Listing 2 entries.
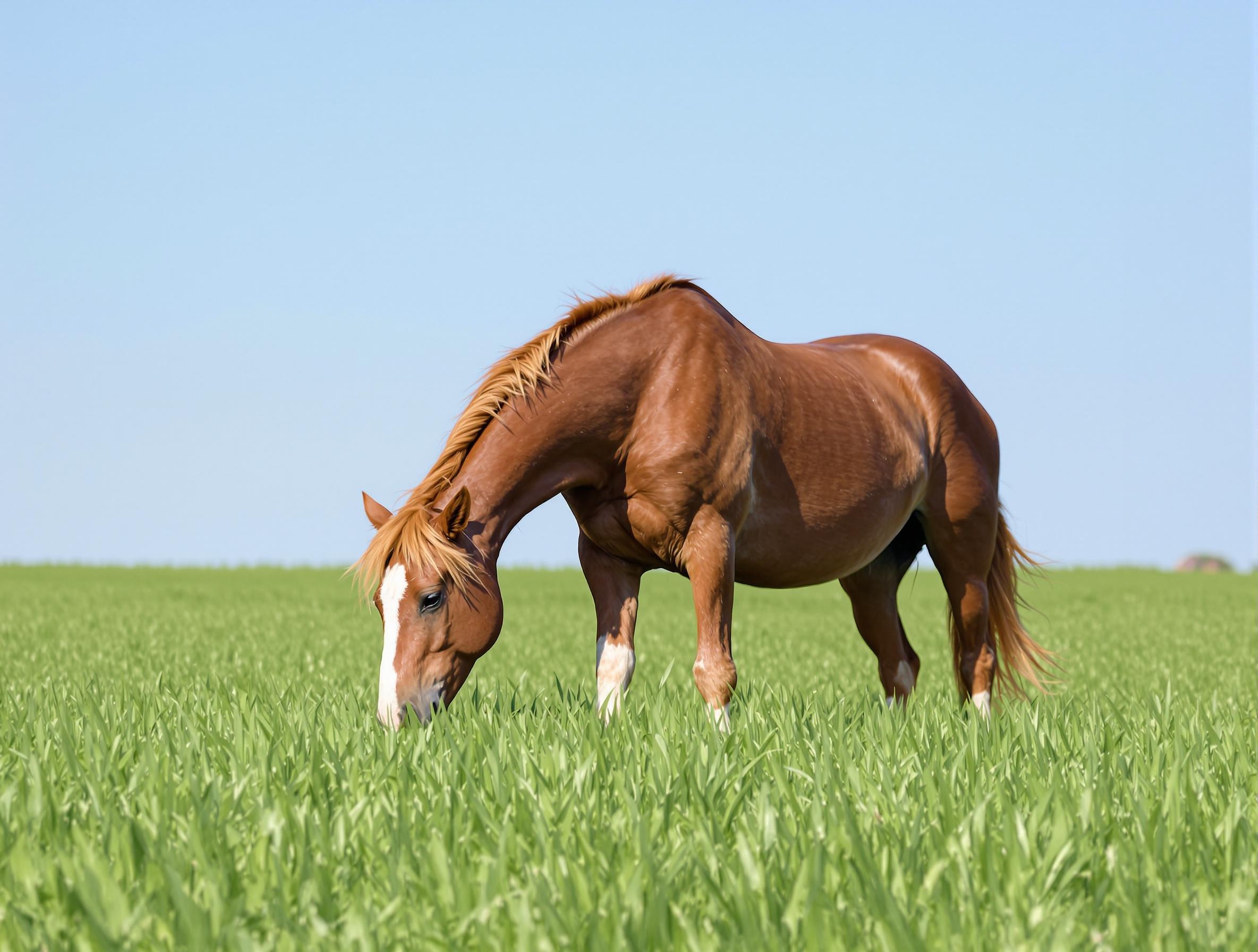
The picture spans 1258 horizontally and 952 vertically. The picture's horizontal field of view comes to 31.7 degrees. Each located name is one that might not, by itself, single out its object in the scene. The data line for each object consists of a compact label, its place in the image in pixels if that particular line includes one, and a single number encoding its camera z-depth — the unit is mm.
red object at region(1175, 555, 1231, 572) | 94375
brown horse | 9898
